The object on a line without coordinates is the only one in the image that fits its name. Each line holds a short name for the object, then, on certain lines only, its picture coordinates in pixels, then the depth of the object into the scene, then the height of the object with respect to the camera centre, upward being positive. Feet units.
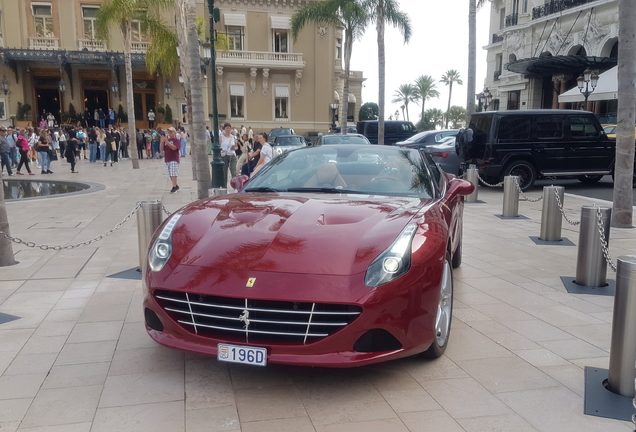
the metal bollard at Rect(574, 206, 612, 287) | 18.76 -3.95
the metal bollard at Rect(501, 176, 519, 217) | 35.09 -4.05
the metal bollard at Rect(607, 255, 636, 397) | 10.89 -3.91
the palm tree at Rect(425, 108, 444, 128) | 309.20 +11.74
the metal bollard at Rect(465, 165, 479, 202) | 41.57 -2.99
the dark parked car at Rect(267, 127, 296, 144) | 91.38 +0.82
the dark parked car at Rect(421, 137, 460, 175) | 52.75 -2.13
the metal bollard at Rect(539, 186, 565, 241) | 26.87 -4.24
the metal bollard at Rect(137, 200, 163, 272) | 20.12 -3.08
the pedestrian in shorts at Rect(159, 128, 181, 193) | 45.68 -1.40
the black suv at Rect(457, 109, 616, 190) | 46.24 -0.87
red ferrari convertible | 10.43 -2.85
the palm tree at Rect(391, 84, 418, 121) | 293.90 +22.49
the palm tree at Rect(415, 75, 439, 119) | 286.05 +25.39
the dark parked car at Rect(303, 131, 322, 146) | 132.98 +0.66
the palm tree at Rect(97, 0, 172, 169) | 66.90 +15.45
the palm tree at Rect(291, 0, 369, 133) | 92.68 +21.24
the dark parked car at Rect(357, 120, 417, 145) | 87.76 +1.00
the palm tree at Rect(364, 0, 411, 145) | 88.53 +18.90
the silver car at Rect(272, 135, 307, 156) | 80.20 -0.62
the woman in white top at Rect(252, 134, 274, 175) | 40.24 -1.06
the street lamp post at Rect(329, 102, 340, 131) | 133.44 +6.45
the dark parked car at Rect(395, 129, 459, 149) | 60.90 -0.23
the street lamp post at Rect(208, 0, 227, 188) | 48.47 -1.17
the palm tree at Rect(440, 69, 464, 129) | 291.58 +30.24
